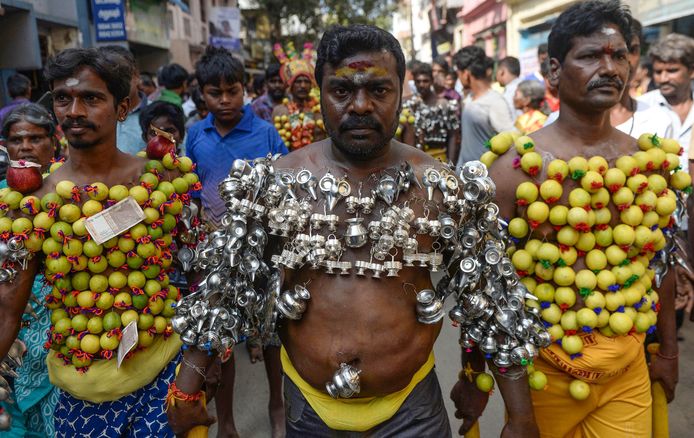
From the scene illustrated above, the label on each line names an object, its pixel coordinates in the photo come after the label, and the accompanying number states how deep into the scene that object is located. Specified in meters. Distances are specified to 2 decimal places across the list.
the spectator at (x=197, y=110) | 6.22
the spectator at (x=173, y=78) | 7.12
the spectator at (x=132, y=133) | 4.45
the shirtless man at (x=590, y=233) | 2.27
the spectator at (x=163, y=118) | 4.10
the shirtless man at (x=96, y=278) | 2.31
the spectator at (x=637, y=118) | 3.26
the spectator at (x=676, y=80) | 4.19
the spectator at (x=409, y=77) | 7.43
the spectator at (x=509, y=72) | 7.92
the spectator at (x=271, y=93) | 7.50
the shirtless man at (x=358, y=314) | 1.93
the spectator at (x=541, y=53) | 7.31
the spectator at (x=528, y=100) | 5.31
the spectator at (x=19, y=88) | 6.69
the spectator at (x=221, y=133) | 3.97
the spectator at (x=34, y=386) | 2.74
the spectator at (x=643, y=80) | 5.95
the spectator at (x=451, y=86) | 8.45
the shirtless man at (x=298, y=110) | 5.81
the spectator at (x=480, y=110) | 5.82
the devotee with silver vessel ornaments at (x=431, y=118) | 7.14
